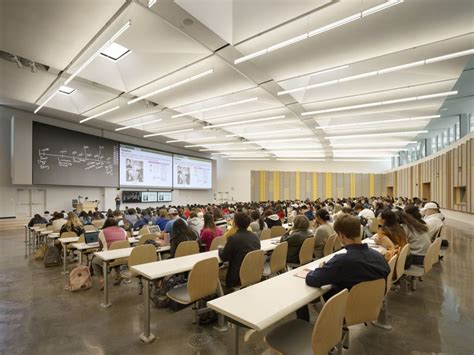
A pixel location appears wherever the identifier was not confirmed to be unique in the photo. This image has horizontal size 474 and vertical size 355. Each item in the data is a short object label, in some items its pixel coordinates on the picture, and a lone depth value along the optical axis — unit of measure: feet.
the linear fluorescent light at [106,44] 14.44
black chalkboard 33.81
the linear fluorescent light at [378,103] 24.95
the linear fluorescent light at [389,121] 32.75
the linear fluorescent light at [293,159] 71.97
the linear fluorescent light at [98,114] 30.73
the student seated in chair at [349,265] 6.15
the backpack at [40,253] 19.43
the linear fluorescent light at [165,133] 41.61
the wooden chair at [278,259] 10.76
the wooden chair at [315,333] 4.84
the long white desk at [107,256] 10.76
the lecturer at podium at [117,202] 43.19
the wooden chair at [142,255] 10.91
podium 37.99
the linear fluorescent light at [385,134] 41.09
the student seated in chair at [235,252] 9.29
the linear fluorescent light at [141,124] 37.30
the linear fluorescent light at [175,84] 20.88
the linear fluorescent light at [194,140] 47.23
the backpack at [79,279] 13.09
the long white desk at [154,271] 8.25
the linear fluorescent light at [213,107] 27.02
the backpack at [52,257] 17.76
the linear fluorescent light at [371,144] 49.56
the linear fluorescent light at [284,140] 45.85
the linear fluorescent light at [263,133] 40.39
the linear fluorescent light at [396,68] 16.89
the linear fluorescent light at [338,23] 12.29
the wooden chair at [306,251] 11.91
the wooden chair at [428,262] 10.41
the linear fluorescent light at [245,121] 33.22
